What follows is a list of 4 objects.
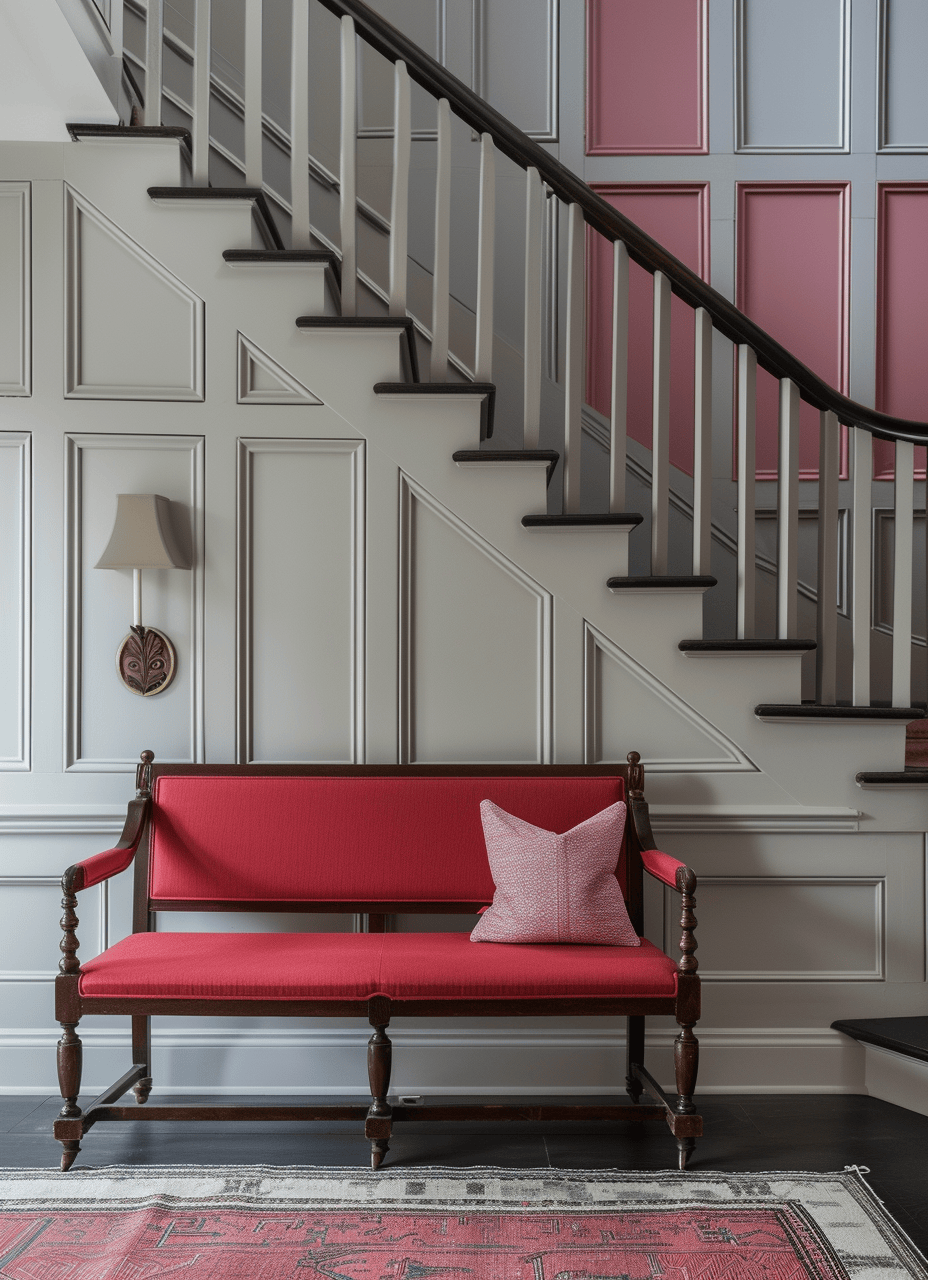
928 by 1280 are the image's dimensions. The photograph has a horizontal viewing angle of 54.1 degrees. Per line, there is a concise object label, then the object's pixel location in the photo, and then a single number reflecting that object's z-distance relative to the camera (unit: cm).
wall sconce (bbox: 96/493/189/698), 265
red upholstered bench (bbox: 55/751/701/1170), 218
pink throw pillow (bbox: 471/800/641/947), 238
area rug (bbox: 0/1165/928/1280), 183
